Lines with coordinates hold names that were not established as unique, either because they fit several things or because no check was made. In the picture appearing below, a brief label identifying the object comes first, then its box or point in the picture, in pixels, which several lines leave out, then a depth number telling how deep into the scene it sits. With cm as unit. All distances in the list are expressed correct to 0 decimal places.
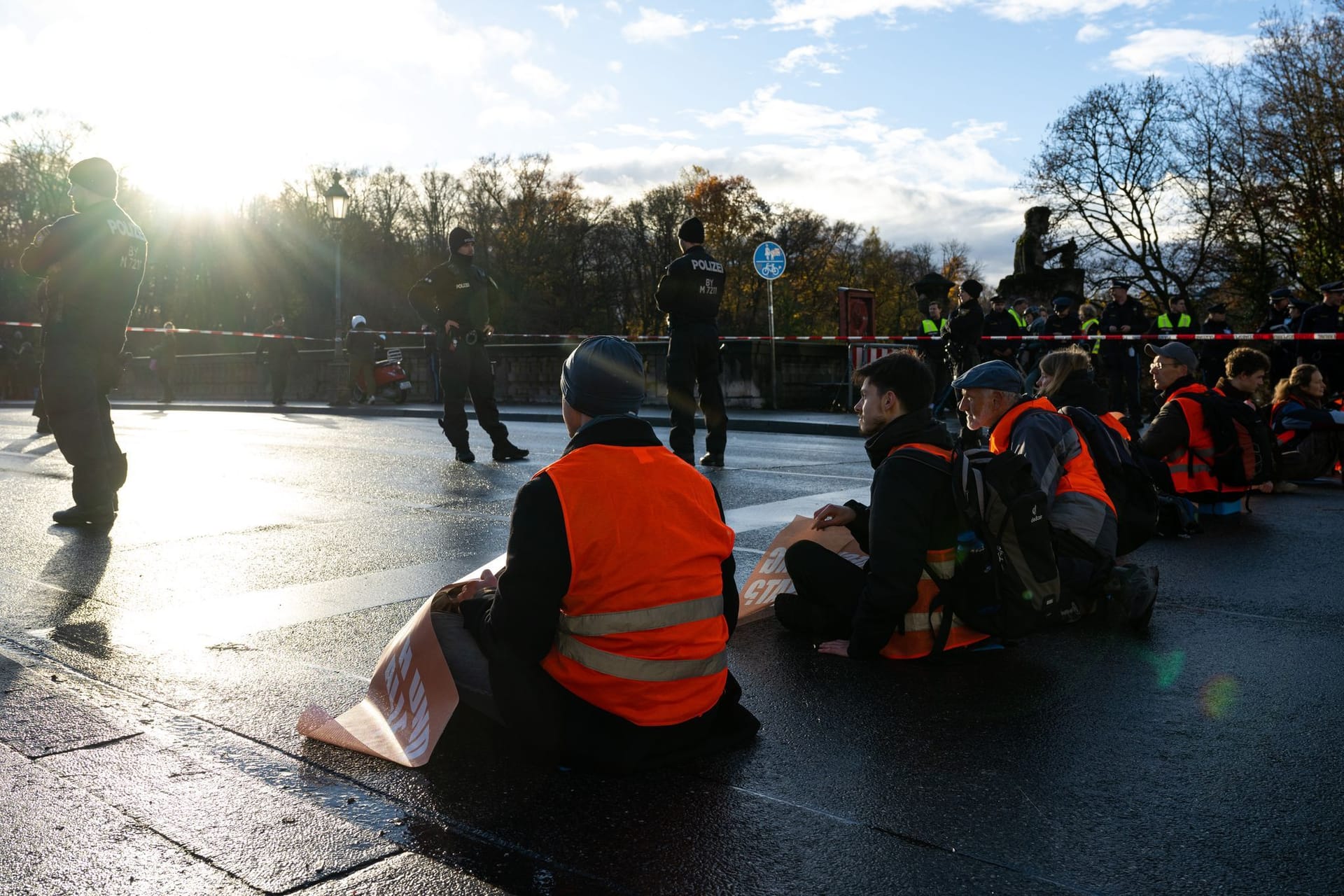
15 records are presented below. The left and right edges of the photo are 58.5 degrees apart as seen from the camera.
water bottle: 407
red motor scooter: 2456
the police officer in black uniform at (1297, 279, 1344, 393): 1530
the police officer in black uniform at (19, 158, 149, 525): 709
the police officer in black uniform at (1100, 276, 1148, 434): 1711
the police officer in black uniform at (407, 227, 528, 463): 1124
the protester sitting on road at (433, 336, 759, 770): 300
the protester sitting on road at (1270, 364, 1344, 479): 998
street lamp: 2461
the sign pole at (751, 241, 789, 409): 1936
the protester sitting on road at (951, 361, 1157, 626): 470
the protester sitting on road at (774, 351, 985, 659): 399
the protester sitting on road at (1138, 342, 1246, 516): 816
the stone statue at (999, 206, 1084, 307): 3078
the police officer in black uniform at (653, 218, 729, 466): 1049
